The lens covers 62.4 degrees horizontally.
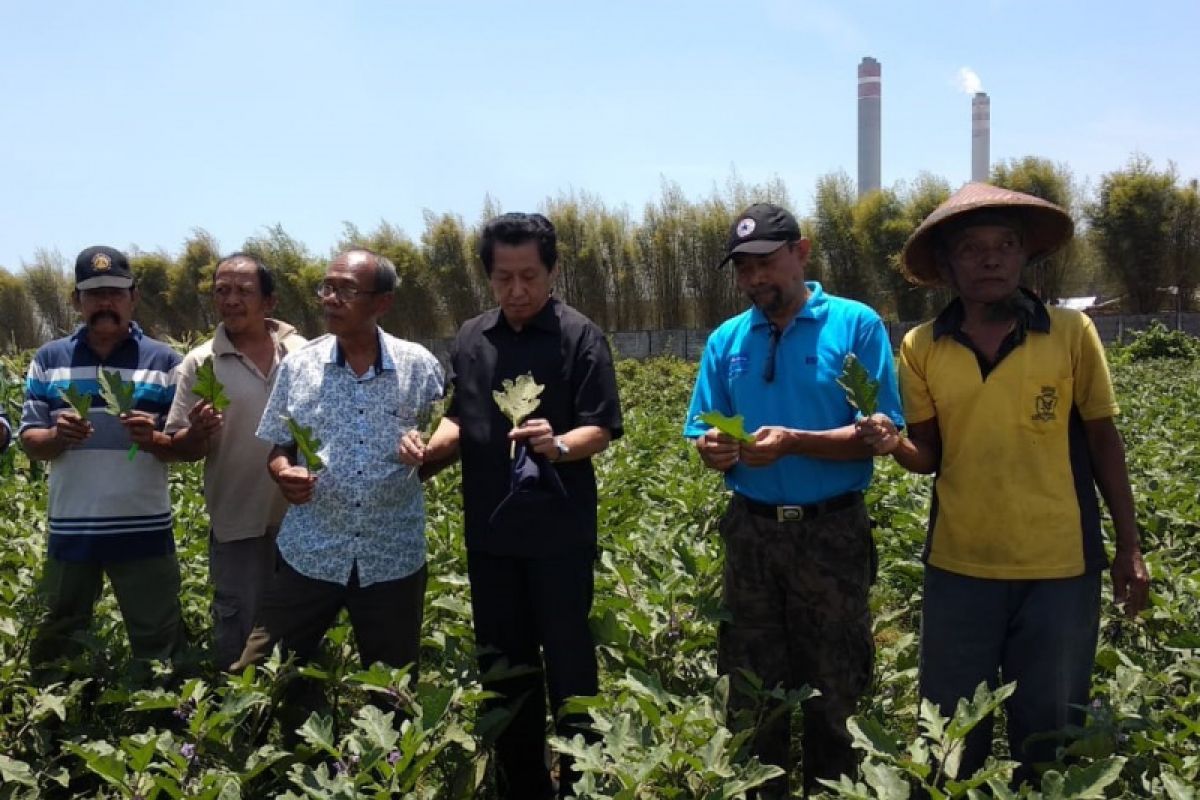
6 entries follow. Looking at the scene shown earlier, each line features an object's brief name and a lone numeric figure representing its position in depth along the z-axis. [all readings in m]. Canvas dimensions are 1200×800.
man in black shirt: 2.86
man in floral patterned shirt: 2.98
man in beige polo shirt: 3.47
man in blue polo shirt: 2.80
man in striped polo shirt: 3.46
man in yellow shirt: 2.54
